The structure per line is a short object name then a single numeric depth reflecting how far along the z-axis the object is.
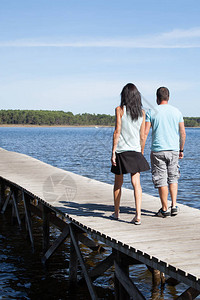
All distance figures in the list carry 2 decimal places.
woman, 6.35
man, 6.90
